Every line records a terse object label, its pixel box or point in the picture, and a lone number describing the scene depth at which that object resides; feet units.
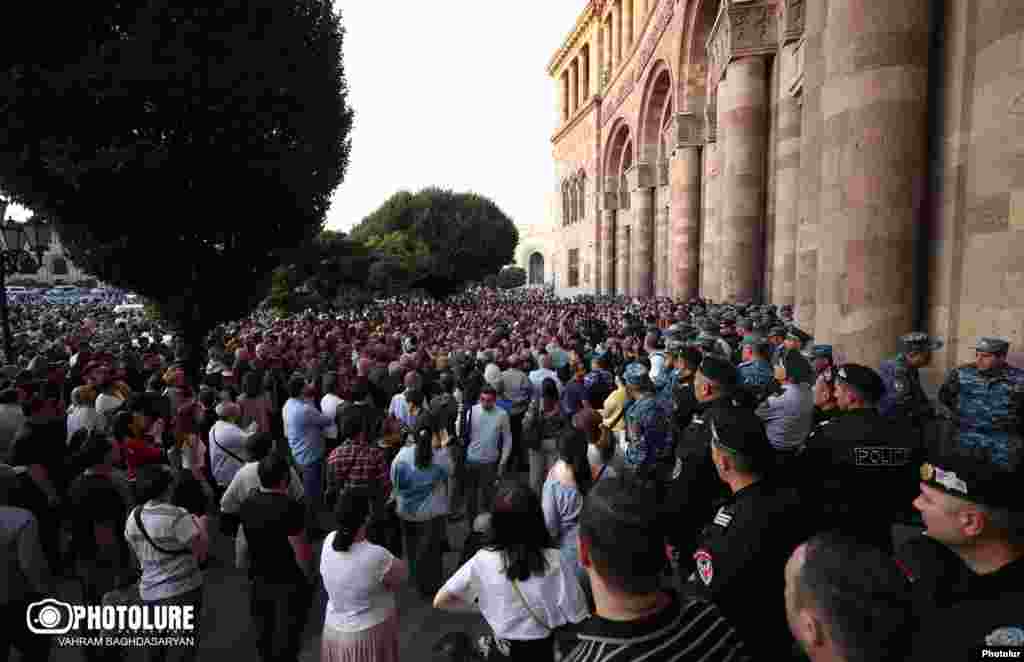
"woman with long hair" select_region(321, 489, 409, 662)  9.90
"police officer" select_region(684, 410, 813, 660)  8.02
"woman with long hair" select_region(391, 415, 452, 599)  15.90
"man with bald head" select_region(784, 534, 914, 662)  4.56
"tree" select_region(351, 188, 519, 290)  143.95
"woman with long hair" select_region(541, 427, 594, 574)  11.87
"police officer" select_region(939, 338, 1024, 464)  13.84
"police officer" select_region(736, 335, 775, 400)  18.30
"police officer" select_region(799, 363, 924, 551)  10.48
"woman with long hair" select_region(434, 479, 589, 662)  8.56
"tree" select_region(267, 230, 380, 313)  86.17
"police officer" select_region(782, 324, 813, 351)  21.22
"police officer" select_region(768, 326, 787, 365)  23.54
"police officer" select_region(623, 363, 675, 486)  14.46
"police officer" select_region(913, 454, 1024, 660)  5.75
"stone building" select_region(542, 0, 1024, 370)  16.61
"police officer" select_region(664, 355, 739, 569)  11.50
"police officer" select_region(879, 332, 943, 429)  15.20
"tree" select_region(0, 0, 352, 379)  32.86
